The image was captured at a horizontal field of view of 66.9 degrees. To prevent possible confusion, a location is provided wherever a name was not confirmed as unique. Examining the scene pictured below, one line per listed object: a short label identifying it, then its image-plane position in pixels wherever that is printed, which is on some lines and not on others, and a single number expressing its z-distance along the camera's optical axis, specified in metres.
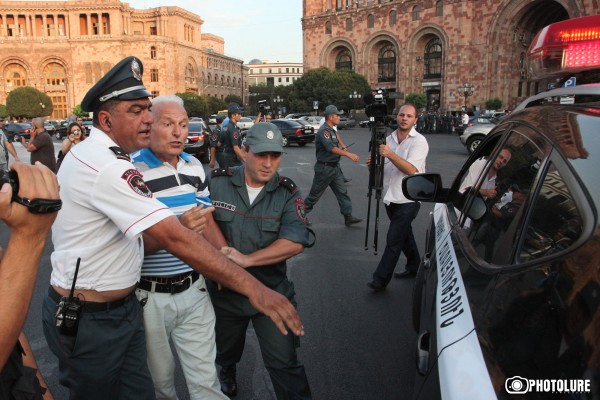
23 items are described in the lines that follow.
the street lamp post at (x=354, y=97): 52.26
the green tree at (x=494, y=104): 43.12
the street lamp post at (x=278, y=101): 70.17
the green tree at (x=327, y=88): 51.34
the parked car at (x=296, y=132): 24.47
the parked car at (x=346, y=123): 42.06
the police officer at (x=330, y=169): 7.80
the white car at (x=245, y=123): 35.06
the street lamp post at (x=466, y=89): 45.47
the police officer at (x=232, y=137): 9.56
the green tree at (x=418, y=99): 45.00
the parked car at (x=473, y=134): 18.42
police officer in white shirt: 1.71
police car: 1.03
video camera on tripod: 5.13
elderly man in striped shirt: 2.39
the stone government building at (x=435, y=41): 45.91
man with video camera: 4.70
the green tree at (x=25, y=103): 64.38
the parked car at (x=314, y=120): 32.35
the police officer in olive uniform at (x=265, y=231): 2.48
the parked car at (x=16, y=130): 31.59
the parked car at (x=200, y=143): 18.00
